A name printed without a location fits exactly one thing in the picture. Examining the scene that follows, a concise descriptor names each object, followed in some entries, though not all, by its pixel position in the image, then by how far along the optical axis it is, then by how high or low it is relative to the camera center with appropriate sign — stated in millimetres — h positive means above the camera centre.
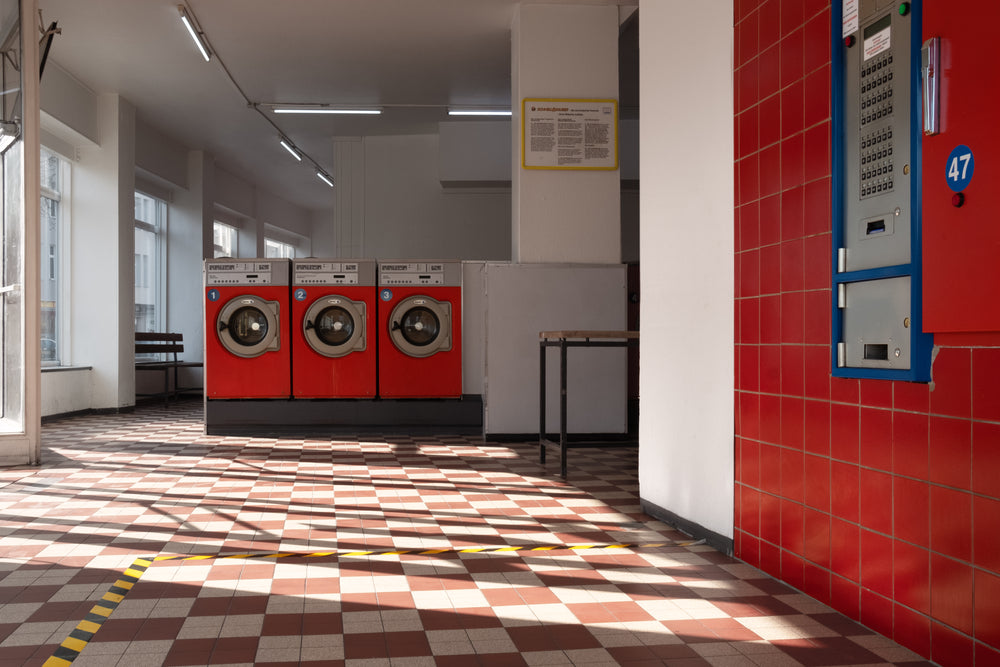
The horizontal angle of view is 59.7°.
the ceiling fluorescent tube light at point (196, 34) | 6637 +2428
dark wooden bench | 10414 -232
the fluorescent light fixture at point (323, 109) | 9680 +2520
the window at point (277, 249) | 16203 +1631
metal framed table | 4770 -53
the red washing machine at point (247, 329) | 7285 +32
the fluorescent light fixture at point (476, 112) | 9688 +2476
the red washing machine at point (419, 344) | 7336 -1
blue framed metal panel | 2016 +288
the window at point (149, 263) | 11305 +935
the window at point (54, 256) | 8766 +795
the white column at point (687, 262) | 3148 +280
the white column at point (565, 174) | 6797 +1248
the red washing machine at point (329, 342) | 7332 +7
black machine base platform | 7289 -693
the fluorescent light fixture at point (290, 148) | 11074 +2431
